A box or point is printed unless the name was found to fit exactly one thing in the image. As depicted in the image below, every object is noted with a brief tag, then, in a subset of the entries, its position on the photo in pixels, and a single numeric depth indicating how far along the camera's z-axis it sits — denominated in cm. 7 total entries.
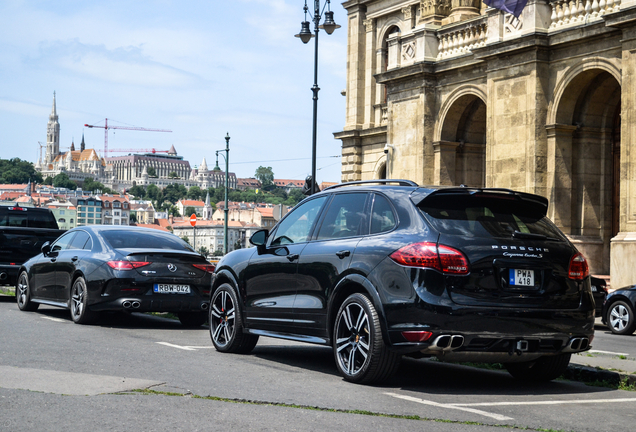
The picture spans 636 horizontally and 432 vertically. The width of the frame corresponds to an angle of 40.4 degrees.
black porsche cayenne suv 663
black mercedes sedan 1176
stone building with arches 1983
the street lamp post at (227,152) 4591
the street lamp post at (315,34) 2770
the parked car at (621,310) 1441
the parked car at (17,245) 1725
